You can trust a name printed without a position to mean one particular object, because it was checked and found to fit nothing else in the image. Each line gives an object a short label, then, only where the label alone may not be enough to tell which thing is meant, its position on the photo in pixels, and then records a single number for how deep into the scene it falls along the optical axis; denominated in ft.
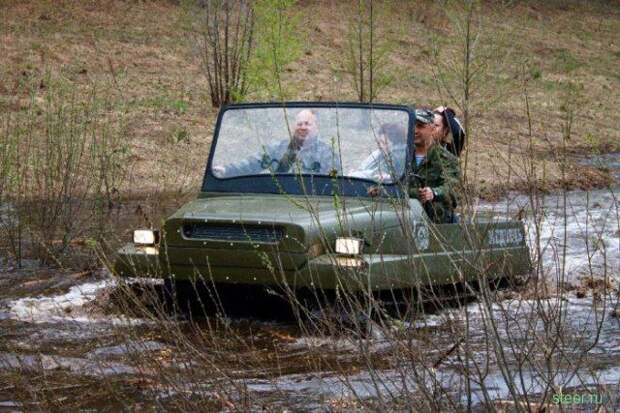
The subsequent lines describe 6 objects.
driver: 60.36
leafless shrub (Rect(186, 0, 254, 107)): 129.58
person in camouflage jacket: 58.61
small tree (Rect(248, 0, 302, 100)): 122.31
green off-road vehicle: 53.08
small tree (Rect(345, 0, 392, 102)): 122.60
